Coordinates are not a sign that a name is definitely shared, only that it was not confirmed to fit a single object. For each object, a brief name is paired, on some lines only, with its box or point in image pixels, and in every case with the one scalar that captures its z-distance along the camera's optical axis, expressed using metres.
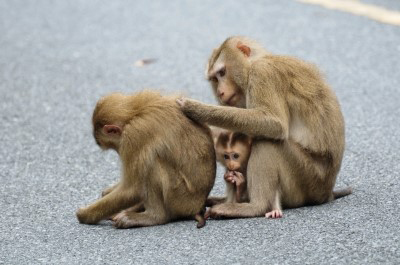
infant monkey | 12.46
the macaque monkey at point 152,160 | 11.98
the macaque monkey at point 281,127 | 12.01
